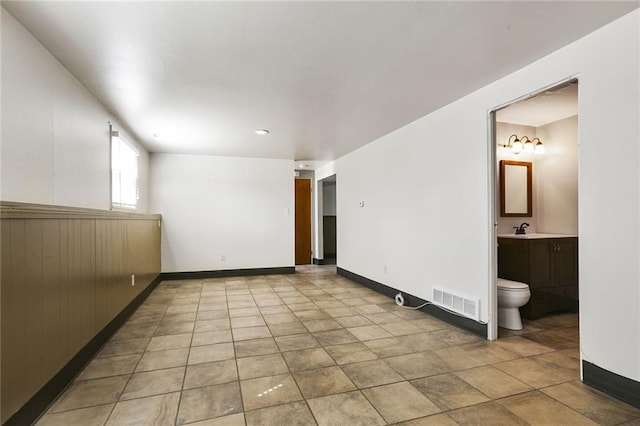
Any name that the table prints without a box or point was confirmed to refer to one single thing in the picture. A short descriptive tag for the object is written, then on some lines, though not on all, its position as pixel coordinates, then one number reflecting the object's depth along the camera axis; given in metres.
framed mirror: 3.98
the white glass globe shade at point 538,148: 4.04
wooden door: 7.61
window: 3.57
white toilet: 3.04
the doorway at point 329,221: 8.59
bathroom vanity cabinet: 3.42
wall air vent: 2.92
